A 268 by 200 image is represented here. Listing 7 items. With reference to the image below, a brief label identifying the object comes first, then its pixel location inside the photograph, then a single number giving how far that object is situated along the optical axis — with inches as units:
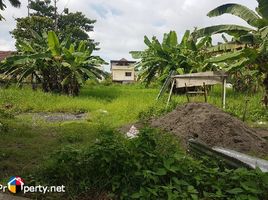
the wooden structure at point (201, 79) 252.8
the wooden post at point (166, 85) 288.5
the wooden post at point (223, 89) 248.5
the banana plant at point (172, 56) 407.2
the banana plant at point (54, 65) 384.0
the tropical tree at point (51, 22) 698.5
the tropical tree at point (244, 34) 246.3
